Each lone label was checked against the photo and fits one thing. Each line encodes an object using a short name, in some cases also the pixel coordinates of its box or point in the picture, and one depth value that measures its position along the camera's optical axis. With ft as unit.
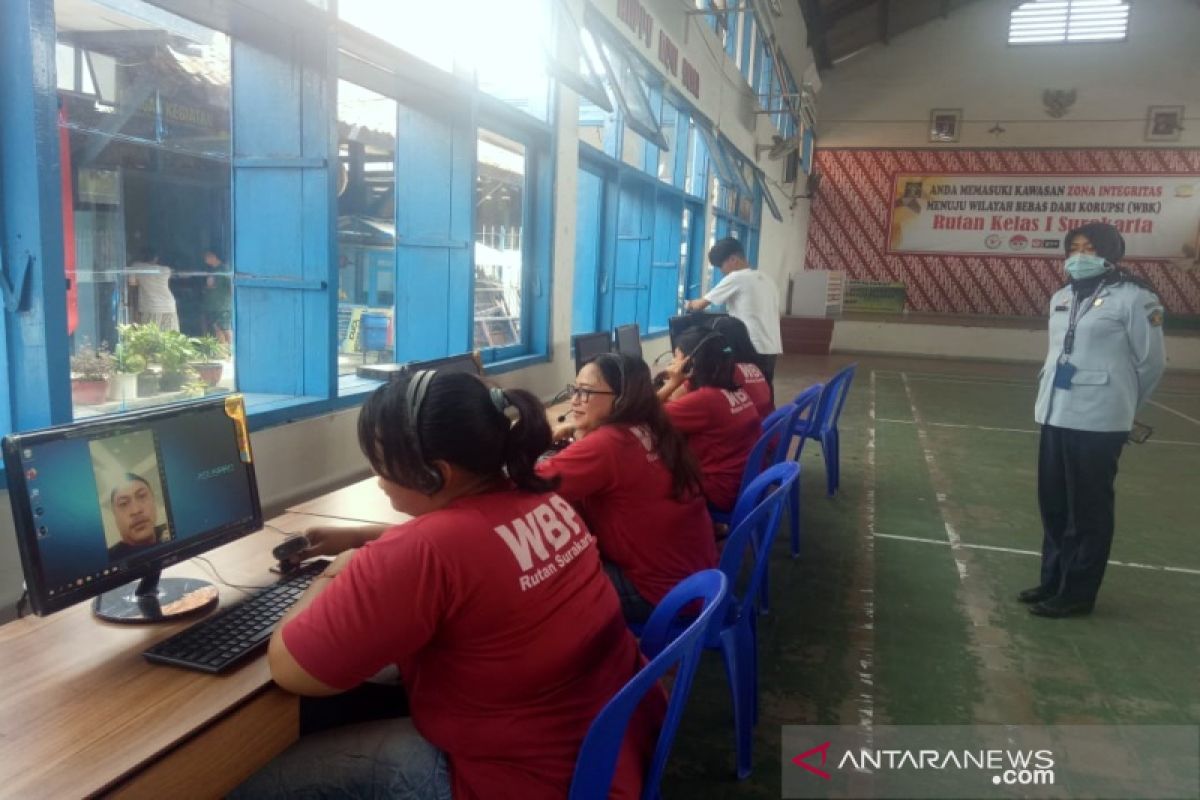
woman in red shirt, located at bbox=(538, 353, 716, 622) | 6.52
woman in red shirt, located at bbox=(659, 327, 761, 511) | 9.39
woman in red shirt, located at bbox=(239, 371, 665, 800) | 3.62
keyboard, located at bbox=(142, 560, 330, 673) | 4.24
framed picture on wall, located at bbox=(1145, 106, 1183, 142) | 43.24
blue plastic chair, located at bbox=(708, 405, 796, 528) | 9.63
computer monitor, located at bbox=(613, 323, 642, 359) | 13.86
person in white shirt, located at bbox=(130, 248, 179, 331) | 7.80
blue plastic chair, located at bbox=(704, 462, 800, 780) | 6.20
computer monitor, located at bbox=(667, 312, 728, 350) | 17.64
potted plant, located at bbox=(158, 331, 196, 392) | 8.13
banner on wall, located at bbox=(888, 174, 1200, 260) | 44.19
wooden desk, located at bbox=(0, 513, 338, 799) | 3.39
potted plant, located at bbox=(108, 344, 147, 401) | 7.63
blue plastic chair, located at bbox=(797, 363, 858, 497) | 14.76
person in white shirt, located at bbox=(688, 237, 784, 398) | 17.31
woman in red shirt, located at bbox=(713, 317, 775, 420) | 11.09
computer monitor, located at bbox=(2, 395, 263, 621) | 4.09
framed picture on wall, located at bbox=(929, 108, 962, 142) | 46.37
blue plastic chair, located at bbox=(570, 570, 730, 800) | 3.62
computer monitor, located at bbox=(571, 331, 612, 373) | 11.60
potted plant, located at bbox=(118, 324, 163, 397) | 7.72
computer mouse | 5.36
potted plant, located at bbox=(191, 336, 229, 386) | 8.71
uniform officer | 9.23
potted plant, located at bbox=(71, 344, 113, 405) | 7.16
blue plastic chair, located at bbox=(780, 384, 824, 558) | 11.87
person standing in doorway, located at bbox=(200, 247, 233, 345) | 8.80
